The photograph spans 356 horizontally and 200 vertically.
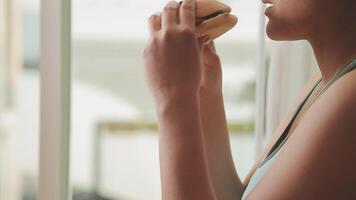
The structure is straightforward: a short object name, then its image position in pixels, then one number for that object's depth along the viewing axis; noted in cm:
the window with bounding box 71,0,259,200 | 171
